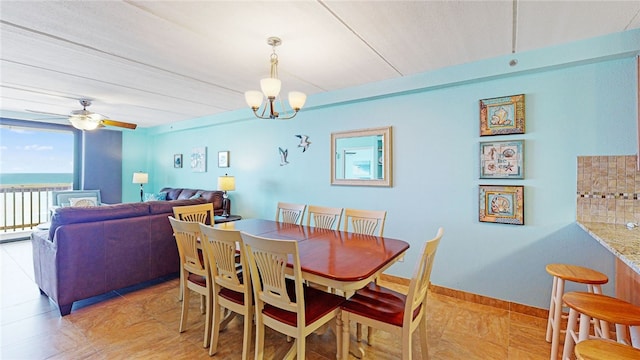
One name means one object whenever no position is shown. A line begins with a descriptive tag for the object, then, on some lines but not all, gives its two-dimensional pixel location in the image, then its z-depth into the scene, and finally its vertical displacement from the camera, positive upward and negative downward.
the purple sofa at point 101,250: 2.55 -0.73
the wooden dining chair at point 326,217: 2.92 -0.39
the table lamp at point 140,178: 6.10 +0.00
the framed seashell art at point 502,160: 2.61 +0.21
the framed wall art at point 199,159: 5.67 +0.40
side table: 4.54 -0.66
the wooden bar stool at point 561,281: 1.86 -0.65
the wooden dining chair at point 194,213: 2.92 -0.37
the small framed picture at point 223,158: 5.22 +0.38
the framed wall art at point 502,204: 2.61 -0.21
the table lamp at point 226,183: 4.64 -0.07
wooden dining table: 1.58 -0.51
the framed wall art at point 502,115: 2.60 +0.63
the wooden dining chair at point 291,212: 3.21 -0.38
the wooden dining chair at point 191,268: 2.10 -0.69
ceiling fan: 3.82 +0.79
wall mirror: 3.37 +0.29
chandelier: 2.18 +0.70
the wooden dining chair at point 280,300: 1.58 -0.73
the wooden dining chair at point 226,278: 1.82 -0.68
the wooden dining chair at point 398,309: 1.55 -0.78
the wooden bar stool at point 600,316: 1.39 -0.66
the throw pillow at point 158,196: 5.95 -0.39
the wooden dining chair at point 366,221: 2.61 -0.39
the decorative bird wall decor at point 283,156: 4.35 +0.36
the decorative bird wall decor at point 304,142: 4.10 +0.55
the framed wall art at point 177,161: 6.21 +0.39
